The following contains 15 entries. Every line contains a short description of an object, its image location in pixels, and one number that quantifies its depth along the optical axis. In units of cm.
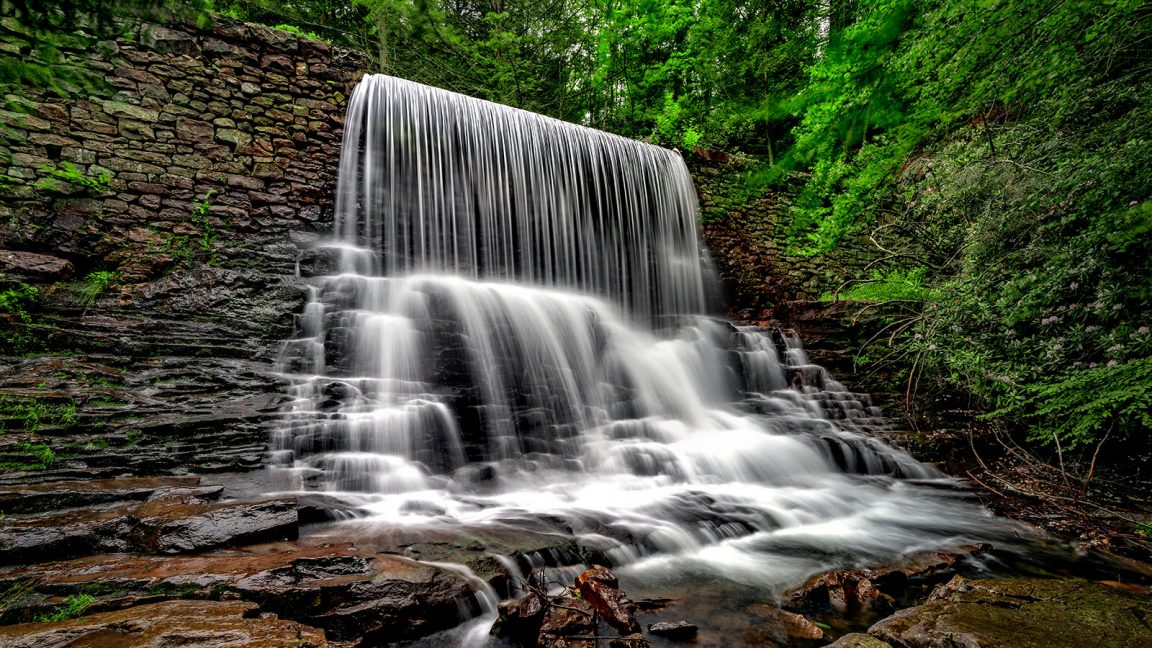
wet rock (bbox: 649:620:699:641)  209
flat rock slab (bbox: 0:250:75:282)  443
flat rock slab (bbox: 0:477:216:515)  251
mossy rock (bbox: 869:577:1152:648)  177
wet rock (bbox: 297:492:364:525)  288
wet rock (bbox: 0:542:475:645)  187
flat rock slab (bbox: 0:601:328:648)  147
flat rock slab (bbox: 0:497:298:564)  218
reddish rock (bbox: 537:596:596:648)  192
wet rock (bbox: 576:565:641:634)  208
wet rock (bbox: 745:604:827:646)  213
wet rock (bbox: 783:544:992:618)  243
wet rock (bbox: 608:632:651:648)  193
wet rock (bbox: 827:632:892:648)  181
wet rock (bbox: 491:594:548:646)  202
